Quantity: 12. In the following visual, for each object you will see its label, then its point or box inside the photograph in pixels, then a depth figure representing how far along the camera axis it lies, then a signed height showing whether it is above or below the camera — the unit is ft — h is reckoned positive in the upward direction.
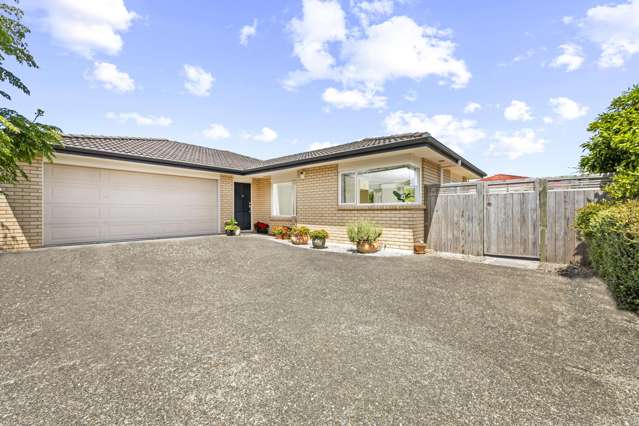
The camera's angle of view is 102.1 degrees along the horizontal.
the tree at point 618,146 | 14.80 +3.95
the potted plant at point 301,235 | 30.42 -2.94
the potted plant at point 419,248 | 25.14 -3.75
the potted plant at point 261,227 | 40.60 -2.68
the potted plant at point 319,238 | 28.09 -3.04
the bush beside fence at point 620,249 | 10.97 -1.89
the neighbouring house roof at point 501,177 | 39.33 +5.07
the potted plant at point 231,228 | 36.09 -2.43
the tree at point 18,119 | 15.87 +5.76
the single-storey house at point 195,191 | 24.75 +2.39
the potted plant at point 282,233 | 34.19 -2.99
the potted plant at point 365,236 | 25.25 -2.60
